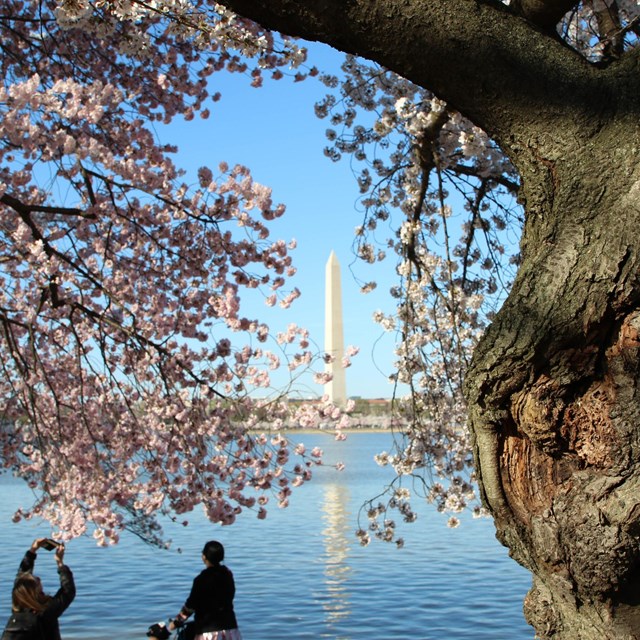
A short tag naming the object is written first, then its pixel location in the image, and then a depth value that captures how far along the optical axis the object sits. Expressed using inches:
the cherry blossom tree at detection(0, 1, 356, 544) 206.7
